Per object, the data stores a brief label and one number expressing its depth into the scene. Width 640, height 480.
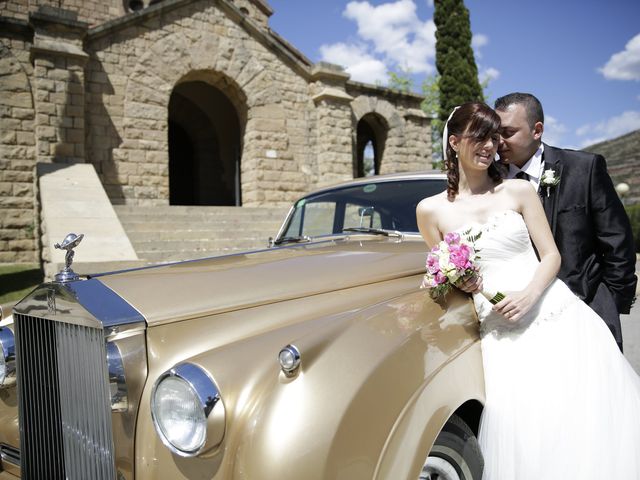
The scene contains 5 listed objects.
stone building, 10.18
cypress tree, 17.88
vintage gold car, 1.44
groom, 2.27
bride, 1.88
